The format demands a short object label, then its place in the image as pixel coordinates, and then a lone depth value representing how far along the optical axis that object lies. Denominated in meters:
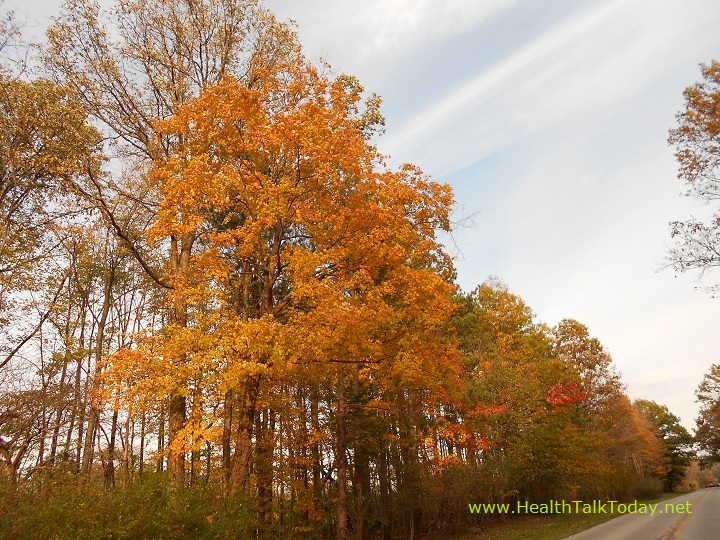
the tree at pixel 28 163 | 12.19
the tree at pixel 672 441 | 72.31
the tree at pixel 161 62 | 12.59
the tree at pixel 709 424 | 51.20
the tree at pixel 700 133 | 12.48
